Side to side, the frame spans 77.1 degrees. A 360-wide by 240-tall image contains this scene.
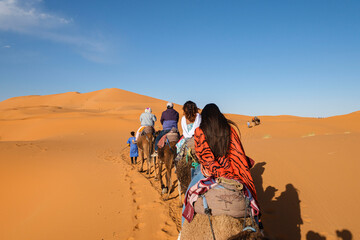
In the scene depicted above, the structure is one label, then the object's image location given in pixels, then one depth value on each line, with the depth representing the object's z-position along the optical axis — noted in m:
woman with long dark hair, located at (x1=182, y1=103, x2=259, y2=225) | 2.46
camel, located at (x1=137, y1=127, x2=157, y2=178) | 8.67
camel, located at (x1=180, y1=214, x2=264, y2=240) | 2.13
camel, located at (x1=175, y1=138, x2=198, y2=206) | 4.75
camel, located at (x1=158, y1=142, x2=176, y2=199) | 6.45
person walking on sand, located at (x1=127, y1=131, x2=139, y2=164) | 11.35
